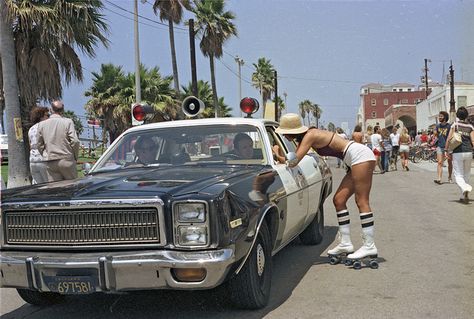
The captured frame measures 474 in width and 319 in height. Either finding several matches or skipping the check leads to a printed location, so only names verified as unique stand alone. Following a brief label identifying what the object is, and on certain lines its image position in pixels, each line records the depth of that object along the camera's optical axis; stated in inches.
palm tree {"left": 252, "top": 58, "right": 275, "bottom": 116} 2144.8
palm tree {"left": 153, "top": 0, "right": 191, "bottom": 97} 964.6
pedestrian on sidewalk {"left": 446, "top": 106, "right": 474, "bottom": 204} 356.7
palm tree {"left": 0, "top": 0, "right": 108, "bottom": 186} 421.7
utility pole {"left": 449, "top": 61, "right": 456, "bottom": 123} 1498.5
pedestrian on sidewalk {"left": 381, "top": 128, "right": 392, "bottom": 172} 683.4
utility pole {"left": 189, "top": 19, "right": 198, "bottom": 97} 772.5
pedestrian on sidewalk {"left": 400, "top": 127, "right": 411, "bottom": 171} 716.0
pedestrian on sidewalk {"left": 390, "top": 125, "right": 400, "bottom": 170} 729.6
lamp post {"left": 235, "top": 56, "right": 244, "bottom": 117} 1653.3
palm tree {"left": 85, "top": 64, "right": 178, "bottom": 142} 1066.1
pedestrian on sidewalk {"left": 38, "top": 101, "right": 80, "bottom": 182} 266.4
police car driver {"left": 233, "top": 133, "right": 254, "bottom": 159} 192.9
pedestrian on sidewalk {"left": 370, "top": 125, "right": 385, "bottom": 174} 656.4
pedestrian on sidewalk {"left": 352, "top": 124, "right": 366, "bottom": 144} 471.2
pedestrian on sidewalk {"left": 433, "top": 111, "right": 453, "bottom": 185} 435.9
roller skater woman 199.0
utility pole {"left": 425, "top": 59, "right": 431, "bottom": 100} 2551.2
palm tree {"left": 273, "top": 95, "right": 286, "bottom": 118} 2763.3
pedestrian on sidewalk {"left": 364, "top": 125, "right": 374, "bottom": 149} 711.1
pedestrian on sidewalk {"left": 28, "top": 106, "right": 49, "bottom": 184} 274.2
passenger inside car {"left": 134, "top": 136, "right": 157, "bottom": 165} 194.2
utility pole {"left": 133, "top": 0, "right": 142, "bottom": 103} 702.5
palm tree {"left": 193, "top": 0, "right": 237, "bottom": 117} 1203.2
